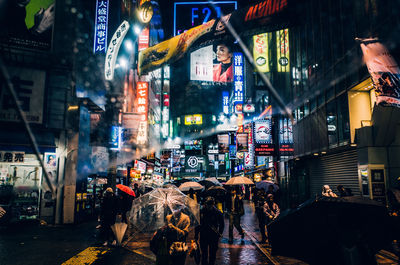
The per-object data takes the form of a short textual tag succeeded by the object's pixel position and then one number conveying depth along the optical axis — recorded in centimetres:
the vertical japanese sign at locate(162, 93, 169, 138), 6114
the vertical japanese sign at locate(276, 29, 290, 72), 2464
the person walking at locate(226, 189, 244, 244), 1192
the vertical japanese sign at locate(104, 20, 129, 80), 2006
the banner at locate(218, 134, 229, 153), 3160
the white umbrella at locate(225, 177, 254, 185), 1517
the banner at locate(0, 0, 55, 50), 1538
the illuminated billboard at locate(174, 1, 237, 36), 4747
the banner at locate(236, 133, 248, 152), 2670
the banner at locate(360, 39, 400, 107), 797
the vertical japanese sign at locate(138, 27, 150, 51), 3221
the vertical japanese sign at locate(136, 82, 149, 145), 2701
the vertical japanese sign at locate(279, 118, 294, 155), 2227
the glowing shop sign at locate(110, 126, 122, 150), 2097
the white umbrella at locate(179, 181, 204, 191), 1669
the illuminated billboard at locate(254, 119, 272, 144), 2223
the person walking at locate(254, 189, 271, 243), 1156
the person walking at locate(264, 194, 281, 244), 1091
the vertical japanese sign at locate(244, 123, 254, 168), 3338
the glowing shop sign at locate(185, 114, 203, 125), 10764
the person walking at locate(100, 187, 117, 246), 1098
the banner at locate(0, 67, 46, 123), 1494
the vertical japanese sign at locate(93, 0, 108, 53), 1967
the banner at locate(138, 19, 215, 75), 1950
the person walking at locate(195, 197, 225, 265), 670
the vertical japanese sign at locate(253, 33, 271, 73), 2782
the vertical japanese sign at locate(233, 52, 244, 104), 3722
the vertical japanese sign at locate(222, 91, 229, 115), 7180
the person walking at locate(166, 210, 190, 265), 525
